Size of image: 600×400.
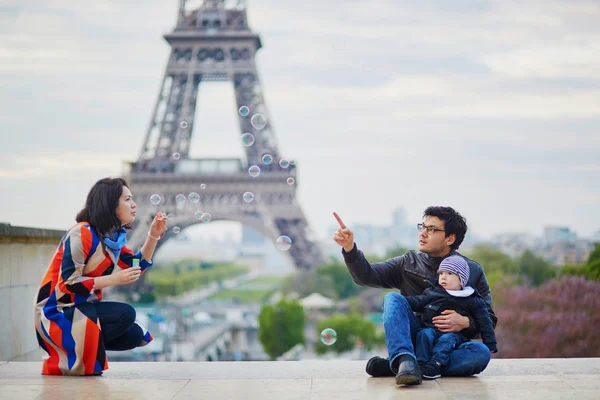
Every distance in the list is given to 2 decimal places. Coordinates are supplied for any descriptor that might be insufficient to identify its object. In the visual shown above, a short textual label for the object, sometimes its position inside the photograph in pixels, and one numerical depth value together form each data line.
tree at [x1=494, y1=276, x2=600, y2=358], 21.16
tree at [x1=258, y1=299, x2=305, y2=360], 35.03
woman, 5.28
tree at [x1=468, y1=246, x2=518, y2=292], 33.92
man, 5.09
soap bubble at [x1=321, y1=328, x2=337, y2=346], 9.05
